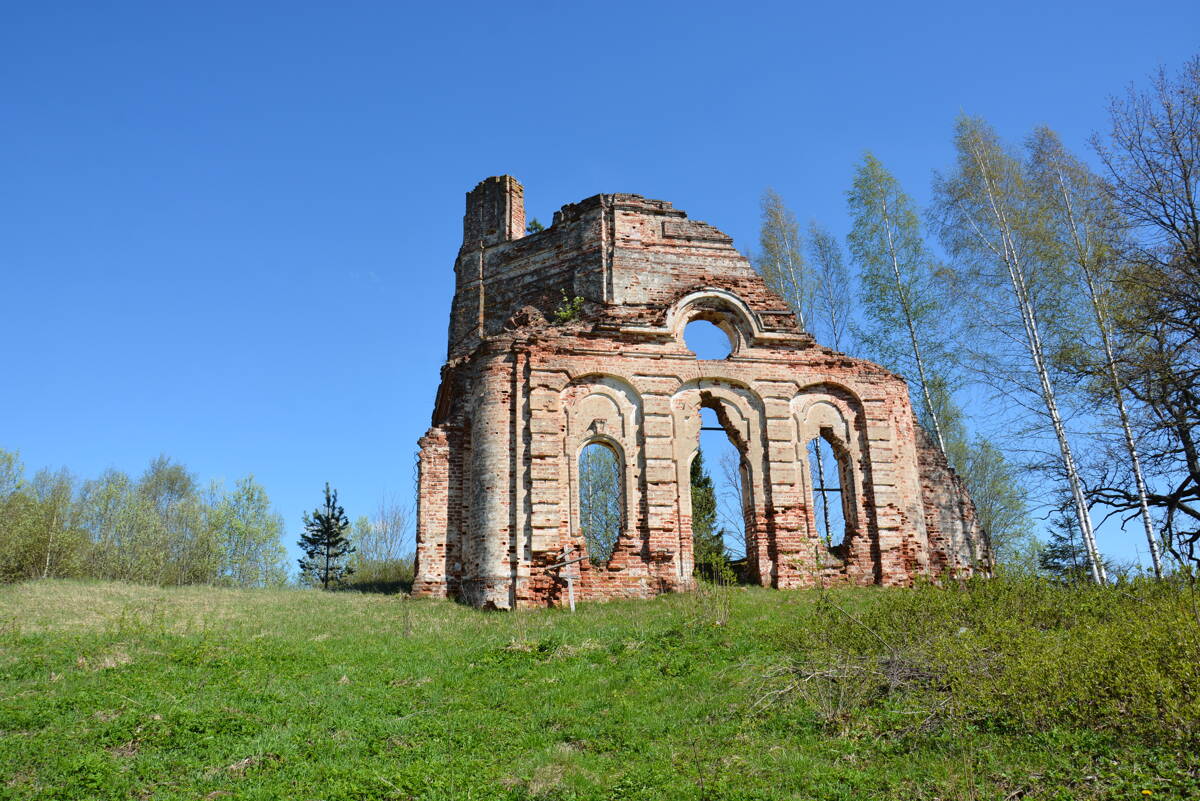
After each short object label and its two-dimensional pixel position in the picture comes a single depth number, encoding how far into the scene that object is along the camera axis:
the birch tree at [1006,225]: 16.64
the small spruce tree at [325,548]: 30.27
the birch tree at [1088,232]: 14.67
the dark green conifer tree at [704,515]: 22.77
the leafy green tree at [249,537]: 30.73
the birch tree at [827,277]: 23.47
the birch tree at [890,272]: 20.45
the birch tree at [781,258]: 24.22
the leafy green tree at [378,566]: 20.52
